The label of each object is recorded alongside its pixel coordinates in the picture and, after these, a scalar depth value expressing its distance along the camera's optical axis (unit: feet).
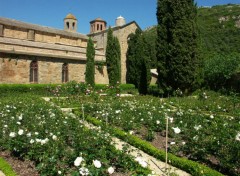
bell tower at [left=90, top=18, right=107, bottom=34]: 136.22
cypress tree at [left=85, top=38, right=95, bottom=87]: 82.28
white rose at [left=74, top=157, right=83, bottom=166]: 12.37
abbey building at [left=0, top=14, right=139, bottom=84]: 70.54
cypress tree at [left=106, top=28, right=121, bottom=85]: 92.63
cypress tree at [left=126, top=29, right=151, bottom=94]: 97.76
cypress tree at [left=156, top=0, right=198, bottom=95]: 57.41
